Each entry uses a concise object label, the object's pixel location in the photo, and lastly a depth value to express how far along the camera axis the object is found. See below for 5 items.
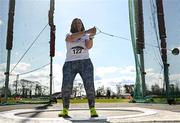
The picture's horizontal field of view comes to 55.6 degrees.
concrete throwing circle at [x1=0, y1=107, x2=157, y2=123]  2.78
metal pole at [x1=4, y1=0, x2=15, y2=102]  8.00
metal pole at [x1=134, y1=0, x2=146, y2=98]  7.75
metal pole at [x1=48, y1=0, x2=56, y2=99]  8.48
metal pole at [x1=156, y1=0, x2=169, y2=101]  7.03
